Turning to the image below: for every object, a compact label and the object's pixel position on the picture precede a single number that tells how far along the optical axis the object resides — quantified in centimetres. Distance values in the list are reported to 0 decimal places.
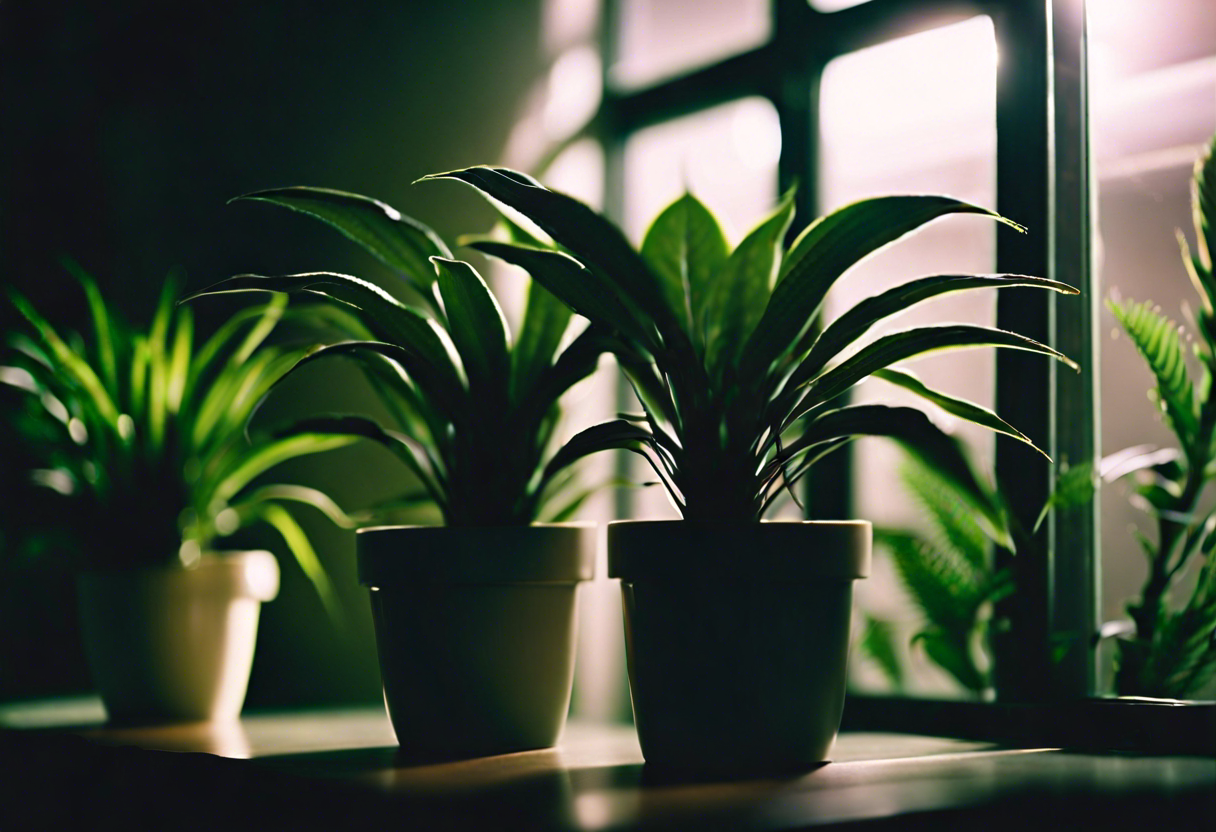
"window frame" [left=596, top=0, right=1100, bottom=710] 121
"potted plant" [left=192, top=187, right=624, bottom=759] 96
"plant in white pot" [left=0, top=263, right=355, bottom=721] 126
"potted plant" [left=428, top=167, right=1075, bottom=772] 85
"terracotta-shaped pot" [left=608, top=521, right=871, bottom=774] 85
